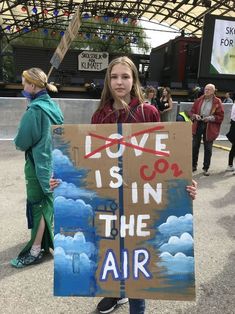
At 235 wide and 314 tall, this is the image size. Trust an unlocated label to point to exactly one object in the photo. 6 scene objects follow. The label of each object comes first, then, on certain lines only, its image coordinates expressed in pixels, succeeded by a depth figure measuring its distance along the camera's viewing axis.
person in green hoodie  2.08
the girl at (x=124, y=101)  1.45
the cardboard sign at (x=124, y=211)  1.28
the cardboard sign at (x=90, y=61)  13.84
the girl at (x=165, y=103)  6.17
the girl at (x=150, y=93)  5.45
